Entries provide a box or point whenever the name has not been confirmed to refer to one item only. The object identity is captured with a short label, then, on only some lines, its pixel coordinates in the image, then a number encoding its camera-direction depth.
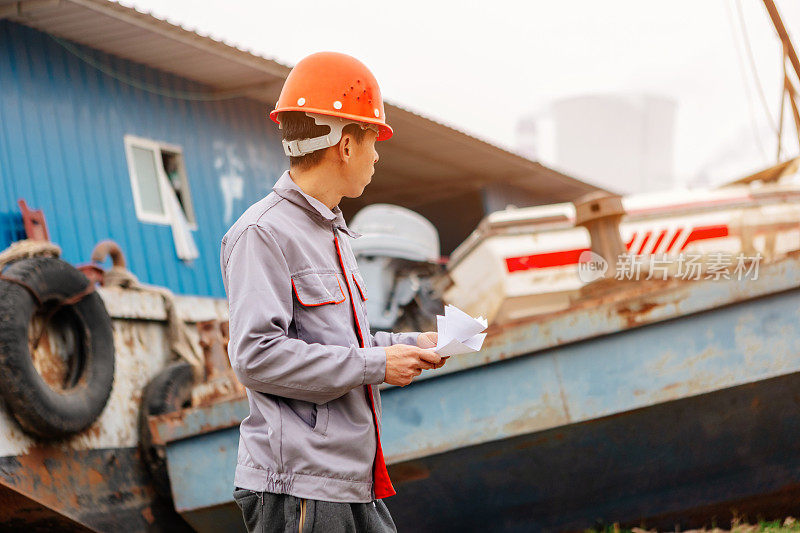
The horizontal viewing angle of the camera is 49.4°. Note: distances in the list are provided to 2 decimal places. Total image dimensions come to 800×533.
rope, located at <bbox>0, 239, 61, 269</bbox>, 4.97
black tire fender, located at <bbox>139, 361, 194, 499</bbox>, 5.40
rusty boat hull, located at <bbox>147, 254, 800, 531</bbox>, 4.11
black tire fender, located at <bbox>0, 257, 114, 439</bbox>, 4.54
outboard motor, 5.93
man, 1.87
